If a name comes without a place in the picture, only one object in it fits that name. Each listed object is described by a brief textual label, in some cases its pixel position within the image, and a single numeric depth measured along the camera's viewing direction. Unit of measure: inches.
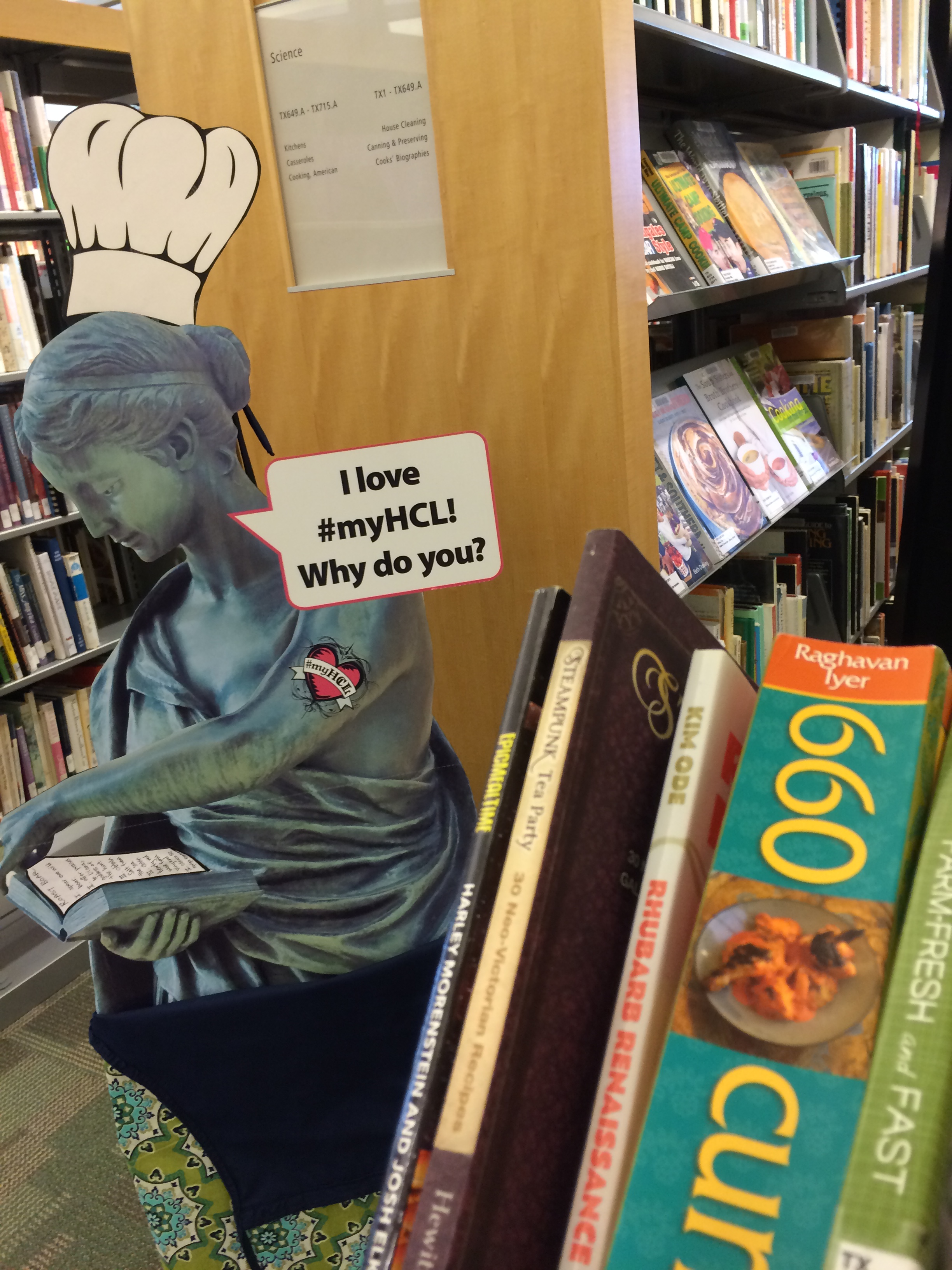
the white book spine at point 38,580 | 103.0
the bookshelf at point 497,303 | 34.0
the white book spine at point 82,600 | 106.3
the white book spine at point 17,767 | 106.6
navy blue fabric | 31.9
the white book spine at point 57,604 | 103.9
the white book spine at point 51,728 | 109.2
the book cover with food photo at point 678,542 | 57.5
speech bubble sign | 28.2
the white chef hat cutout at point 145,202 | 27.3
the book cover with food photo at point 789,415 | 80.4
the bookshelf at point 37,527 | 97.9
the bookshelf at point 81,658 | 103.3
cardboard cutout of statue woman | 27.9
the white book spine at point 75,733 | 110.5
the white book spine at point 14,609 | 99.9
